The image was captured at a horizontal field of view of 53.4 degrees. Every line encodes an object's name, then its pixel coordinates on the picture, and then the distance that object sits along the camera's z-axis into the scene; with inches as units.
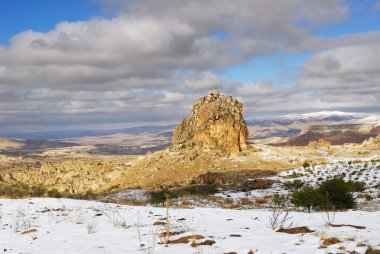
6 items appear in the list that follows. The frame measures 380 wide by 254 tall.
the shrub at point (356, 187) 1151.8
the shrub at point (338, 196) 857.5
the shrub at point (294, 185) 1379.2
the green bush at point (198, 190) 1494.3
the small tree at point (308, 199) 824.9
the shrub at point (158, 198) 1266.1
